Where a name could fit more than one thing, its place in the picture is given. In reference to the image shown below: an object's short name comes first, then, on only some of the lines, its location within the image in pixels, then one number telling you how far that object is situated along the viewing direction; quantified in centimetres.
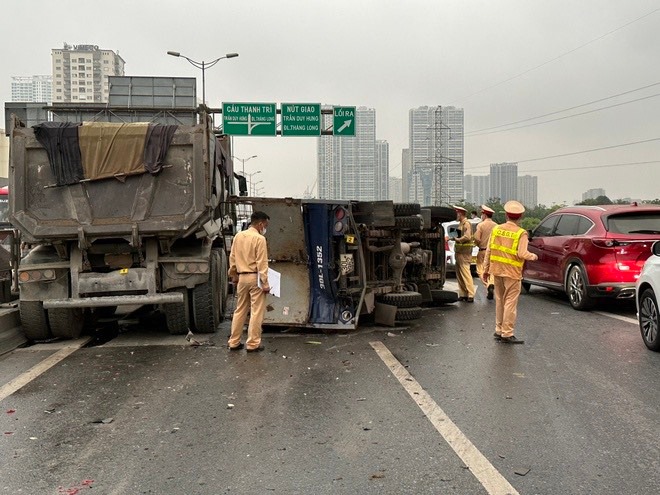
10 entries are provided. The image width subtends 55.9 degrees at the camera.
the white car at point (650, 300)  704
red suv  948
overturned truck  828
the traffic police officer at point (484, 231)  1152
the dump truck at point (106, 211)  777
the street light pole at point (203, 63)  2838
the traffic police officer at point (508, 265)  785
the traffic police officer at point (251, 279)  744
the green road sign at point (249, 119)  2641
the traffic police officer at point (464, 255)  1177
